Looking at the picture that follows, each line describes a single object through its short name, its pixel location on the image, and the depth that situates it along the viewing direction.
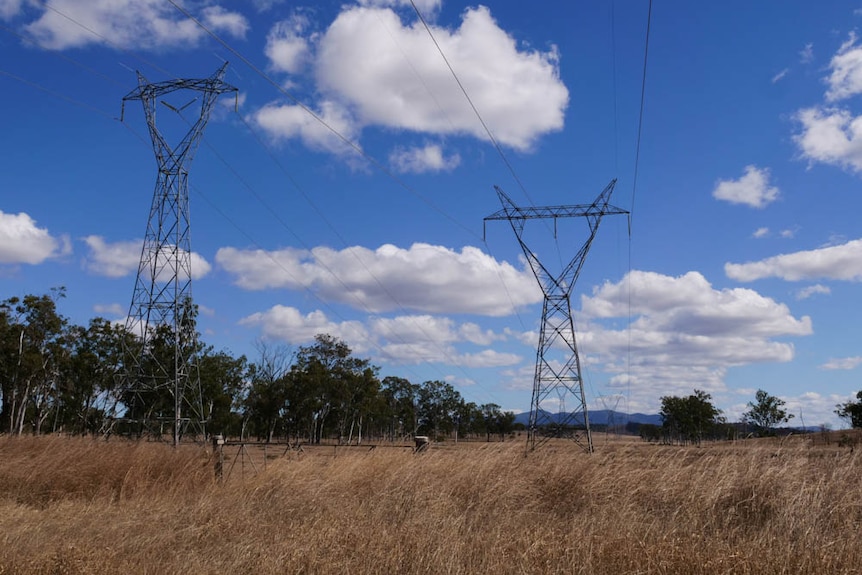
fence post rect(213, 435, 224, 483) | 13.70
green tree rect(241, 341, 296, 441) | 71.12
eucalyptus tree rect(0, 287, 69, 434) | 49.53
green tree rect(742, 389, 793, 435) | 77.31
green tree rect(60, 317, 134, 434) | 54.19
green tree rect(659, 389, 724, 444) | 84.75
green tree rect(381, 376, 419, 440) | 98.00
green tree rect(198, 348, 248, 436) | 58.50
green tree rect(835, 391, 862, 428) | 66.06
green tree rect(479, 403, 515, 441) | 110.81
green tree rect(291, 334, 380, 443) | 70.19
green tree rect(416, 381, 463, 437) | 105.06
